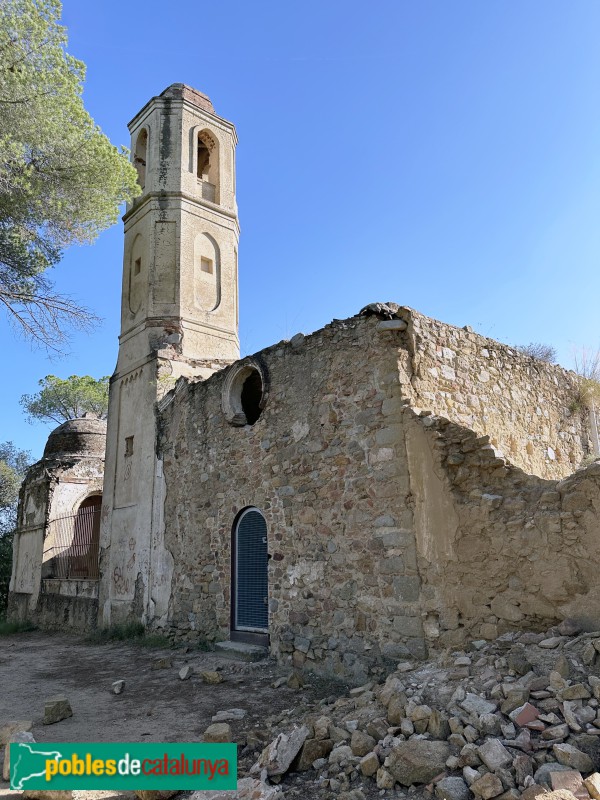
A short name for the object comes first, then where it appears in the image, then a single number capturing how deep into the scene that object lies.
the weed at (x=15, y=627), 14.62
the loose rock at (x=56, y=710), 5.70
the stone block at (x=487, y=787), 3.28
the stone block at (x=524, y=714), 3.76
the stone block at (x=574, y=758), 3.33
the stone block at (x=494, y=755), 3.43
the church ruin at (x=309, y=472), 5.66
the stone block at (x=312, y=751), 4.14
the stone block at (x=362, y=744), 4.05
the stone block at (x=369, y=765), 3.84
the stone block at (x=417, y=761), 3.63
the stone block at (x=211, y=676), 7.02
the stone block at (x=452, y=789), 3.38
